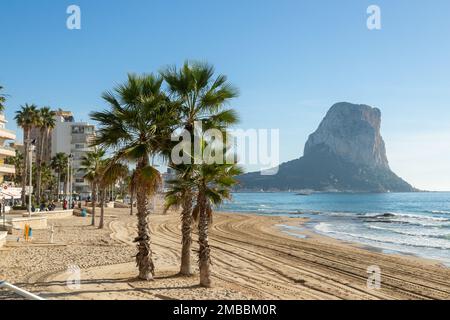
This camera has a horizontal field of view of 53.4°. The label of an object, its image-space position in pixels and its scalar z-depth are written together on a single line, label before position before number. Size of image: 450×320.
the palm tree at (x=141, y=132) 14.16
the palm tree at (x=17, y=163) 75.19
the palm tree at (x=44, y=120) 60.75
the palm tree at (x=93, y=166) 39.91
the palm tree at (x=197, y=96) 14.66
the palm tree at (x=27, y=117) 57.88
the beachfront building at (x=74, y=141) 111.56
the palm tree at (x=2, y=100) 37.72
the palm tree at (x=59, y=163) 84.12
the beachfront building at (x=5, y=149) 49.58
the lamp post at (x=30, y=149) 32.16
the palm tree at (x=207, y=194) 13.98
